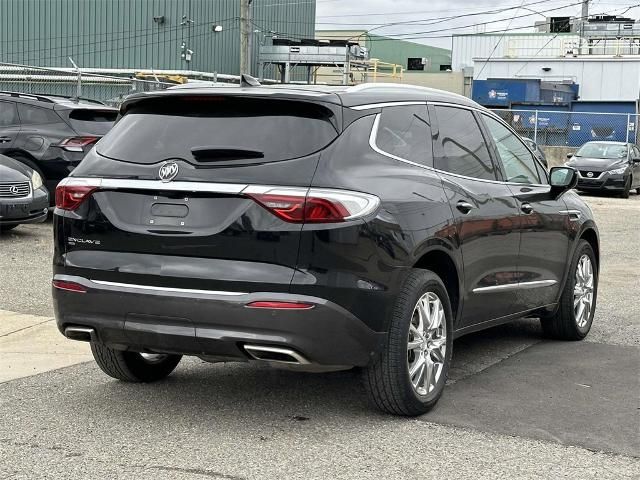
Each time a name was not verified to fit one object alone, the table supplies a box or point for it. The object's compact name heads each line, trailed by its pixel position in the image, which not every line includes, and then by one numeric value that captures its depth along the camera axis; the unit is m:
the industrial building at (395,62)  52.16
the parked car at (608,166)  26.19
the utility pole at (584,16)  57.44
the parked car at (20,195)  12.00
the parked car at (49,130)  13.84
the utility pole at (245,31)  31.69
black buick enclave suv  4.79
